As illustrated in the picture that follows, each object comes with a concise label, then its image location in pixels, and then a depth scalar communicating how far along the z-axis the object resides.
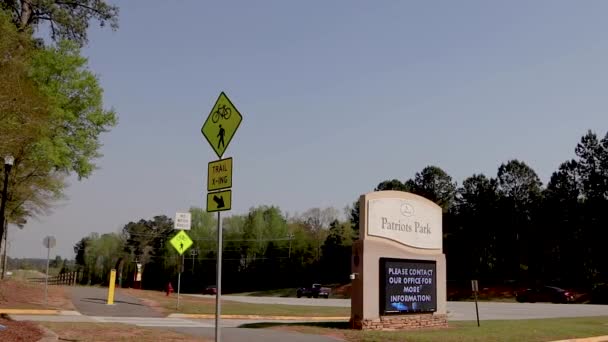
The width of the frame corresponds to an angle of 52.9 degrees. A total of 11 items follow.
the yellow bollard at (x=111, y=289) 27.34
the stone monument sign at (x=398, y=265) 18.97
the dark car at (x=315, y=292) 58.69
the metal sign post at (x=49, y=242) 26.41
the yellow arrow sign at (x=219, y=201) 9.82
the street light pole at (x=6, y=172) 21.51
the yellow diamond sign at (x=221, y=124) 10.20
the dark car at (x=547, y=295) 47.75
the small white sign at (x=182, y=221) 27.03
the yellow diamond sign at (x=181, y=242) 26.12
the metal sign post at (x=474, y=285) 20.99
